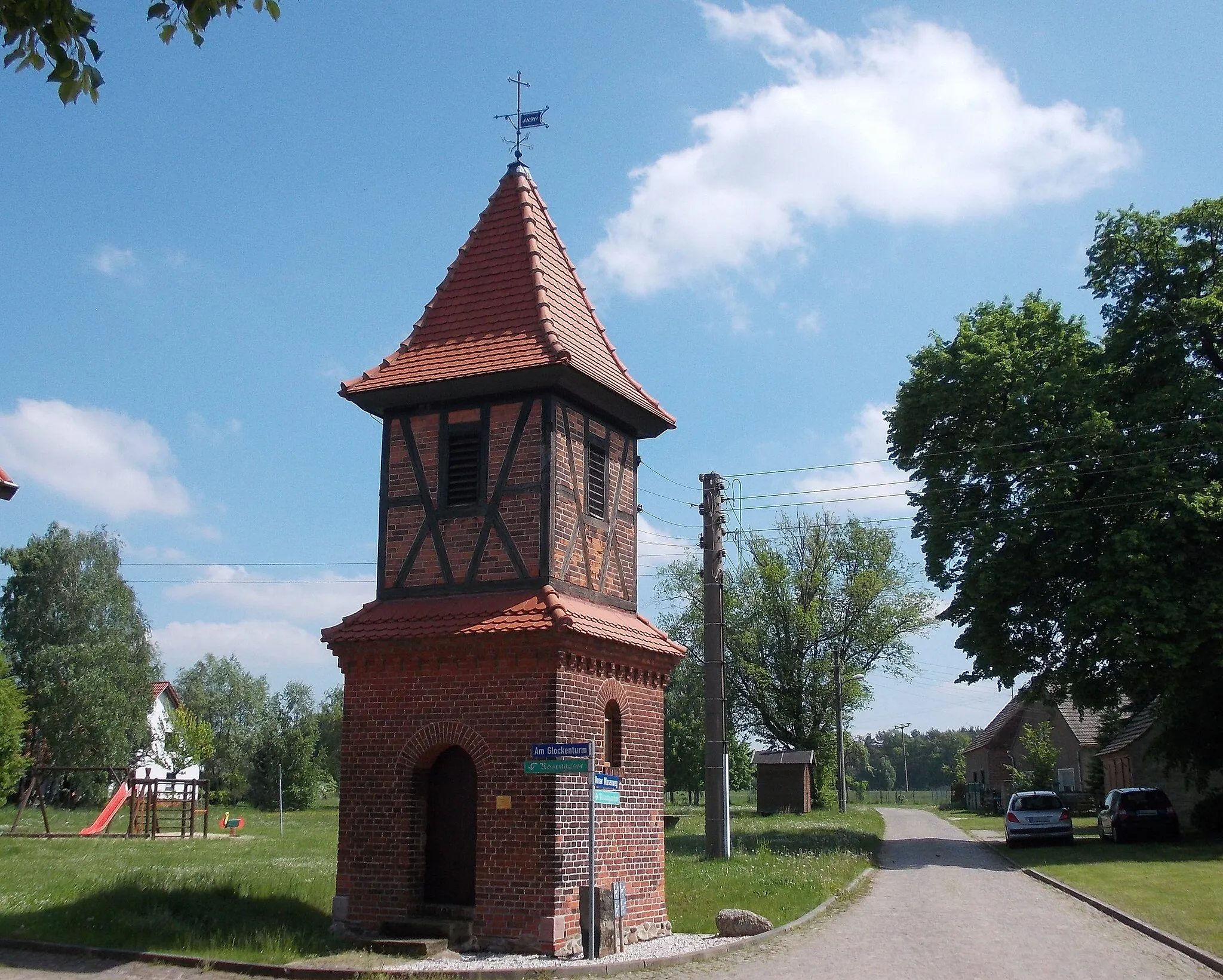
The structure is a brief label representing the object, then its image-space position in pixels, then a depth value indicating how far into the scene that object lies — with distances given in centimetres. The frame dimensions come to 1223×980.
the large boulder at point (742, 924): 1399
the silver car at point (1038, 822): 2764
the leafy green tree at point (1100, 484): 2416
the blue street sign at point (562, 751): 1272
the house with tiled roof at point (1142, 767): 3228
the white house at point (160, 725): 5794
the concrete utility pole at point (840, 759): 4581
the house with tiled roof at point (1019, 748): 5531
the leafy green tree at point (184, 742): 5872
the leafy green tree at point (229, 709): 7475
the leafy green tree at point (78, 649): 4650
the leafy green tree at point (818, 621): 5453
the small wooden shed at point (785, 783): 4866
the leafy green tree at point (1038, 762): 4834
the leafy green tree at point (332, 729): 8731
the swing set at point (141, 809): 3038
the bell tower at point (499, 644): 1317
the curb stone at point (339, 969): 1154
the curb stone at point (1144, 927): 1225
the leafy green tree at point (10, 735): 3127
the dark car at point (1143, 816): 2712
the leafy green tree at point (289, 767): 6062
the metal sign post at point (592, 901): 1252
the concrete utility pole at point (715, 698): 2120
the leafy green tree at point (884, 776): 14700
